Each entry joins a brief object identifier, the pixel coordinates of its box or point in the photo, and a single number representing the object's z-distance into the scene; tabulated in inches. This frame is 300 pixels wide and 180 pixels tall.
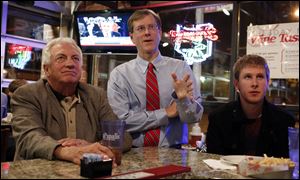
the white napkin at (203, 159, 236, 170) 49.5
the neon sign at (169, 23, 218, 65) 165.8
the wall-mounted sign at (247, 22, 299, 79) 145.3
